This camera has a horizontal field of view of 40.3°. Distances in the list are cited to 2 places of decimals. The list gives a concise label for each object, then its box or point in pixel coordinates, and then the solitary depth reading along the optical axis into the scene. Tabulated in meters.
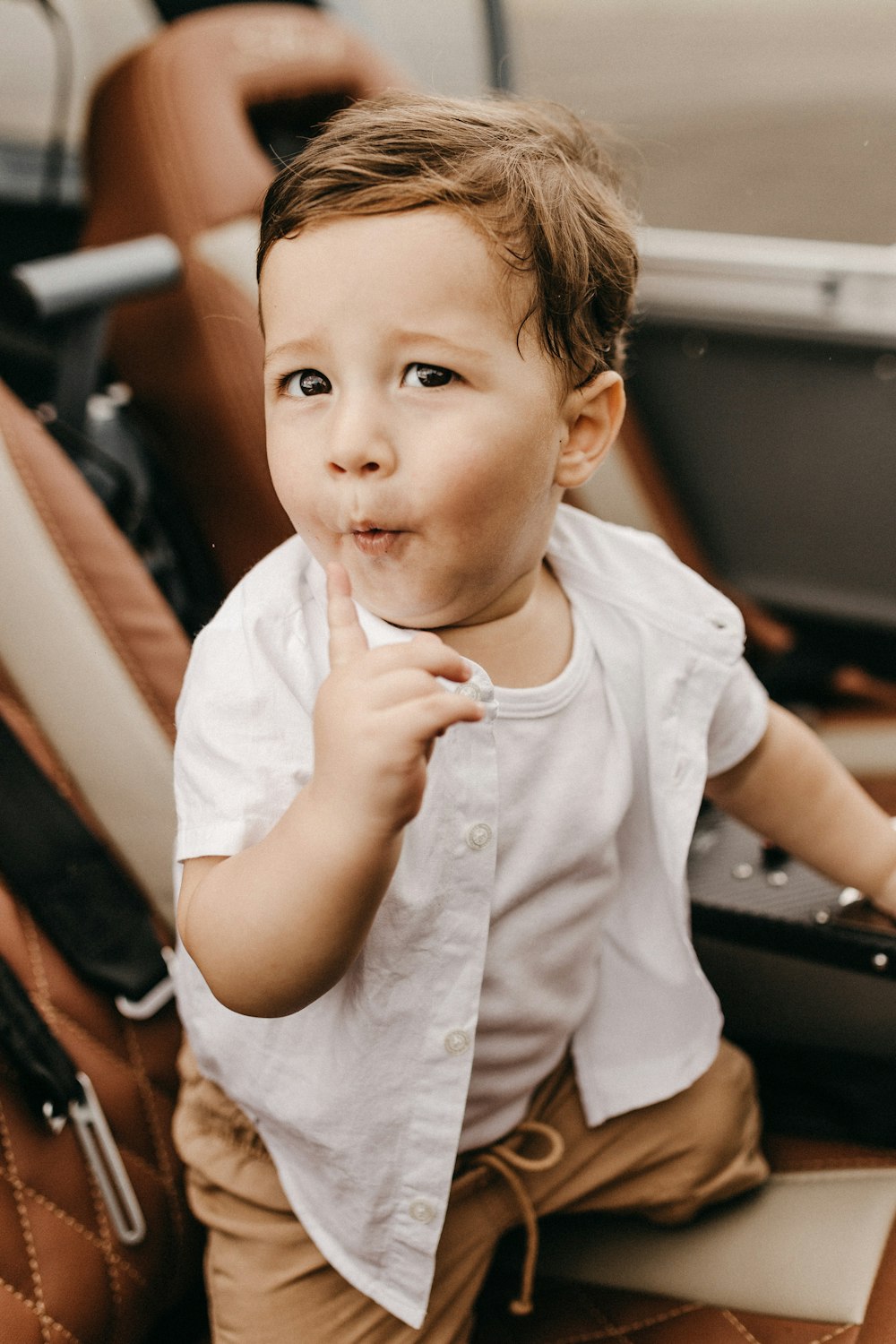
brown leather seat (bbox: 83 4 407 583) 1.15
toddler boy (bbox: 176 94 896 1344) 0.56
